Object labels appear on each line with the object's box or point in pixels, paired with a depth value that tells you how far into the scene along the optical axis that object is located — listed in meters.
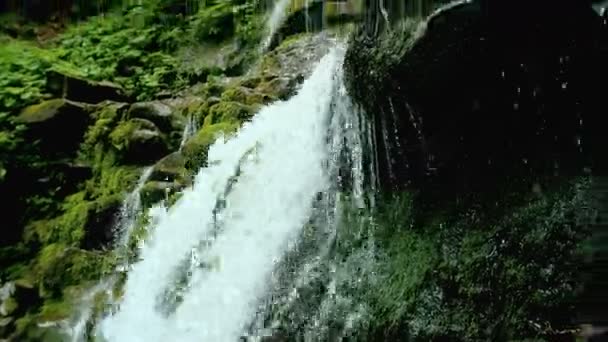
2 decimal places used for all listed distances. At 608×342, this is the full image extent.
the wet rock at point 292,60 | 4.58
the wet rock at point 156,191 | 4.36
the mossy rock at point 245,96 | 4.52
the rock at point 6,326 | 4.28
